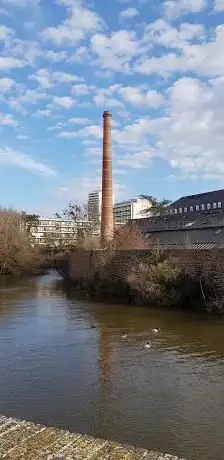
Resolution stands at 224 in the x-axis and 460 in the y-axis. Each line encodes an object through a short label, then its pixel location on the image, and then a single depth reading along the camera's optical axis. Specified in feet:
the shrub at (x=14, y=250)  156.66
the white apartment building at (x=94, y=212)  204.95
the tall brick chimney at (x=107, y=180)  143.74
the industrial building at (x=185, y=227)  125.70
